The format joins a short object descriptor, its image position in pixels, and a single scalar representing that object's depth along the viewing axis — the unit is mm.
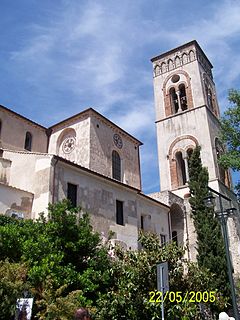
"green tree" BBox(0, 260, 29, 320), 8945
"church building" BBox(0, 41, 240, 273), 15273
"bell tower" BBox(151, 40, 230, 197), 29938
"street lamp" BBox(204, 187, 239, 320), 10446
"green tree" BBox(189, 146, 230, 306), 18188
